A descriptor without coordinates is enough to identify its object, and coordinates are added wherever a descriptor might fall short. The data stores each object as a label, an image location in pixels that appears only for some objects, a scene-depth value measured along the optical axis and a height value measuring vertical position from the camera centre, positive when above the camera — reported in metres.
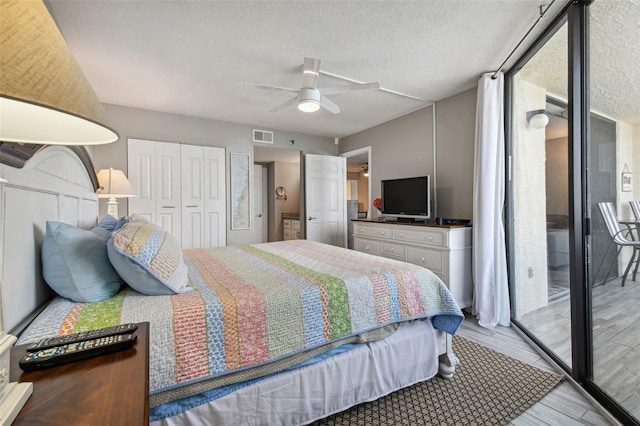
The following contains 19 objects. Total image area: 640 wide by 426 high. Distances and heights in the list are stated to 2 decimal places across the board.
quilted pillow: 1.29 -0.23
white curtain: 2.77 +0.00
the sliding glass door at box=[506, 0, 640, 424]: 1.50 +0.12
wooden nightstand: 0.55 -0.38
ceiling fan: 2.38 +1.05
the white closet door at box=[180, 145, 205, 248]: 4.20 +0.25
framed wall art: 4.62 +0.32
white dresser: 2.97 -0.44
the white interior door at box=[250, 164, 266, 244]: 7.22 +0.20
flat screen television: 3.52 +0.16
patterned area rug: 1.57 -1.12
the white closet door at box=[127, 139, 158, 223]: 3.88 +0.50
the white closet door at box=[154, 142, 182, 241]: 4.04 +0.35
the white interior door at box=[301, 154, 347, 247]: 5.16 +0.22
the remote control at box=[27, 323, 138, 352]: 0.79 -0.36
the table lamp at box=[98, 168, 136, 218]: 2.81 +0.28
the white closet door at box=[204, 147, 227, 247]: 4.38 +0.23
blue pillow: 1.21 -0.23
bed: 1.11 -0.53
